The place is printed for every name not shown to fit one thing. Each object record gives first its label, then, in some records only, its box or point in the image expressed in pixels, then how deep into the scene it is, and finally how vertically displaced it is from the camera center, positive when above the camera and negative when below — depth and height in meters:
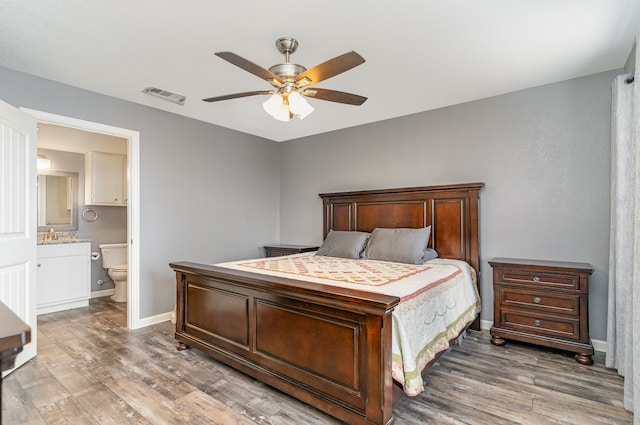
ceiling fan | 1.99 +0.89
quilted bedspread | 1.90 -0.59
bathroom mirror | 4.87 +0.16
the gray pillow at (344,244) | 3.90 -0.40
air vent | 3.36 +1.23
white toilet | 4.69 -0.79
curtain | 2.39 -0.15
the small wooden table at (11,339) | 0.82 -0.33
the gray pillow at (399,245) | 3.45 -0.37
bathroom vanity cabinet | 4.28 -0.87
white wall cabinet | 5.10 +0.51
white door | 2.65 -0.03
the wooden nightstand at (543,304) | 2.80 -0.83
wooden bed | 1.81 -0.80
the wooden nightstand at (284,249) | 4.76 -0.56
